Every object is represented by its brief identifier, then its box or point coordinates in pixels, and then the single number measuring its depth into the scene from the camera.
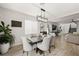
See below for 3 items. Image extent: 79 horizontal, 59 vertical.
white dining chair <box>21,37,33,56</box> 1.15
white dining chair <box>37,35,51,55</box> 1.17
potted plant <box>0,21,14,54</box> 1.08
